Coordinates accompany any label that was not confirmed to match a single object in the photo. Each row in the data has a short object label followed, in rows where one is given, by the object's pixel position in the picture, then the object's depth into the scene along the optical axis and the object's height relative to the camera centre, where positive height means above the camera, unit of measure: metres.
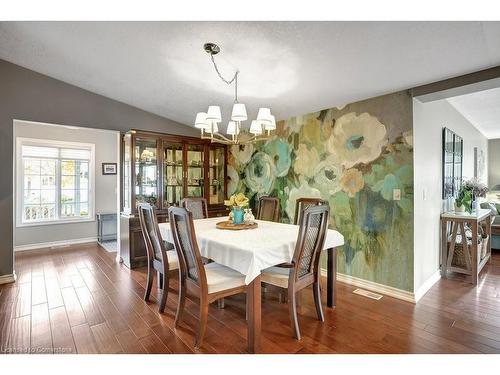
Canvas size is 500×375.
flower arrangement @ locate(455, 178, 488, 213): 3.44 -0.09
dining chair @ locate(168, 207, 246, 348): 1.92 -0.70
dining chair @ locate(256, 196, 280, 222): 3.40 -0.28
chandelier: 2.25 +0.62
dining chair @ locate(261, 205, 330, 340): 2.01 -0.62
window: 4.90 +0.13
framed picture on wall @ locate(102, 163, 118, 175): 5.68 +0.42
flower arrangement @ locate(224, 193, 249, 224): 2.74 -0.19
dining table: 1.85 -0.49
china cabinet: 3.90 +0.19
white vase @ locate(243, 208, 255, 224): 2.79 -0.32
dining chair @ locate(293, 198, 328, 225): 3.05 -0.18
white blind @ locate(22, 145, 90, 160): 4.90 +0.69
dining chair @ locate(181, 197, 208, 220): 3.51 -0.24
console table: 3.17 -0.69
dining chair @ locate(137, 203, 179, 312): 2.47 -0.66
